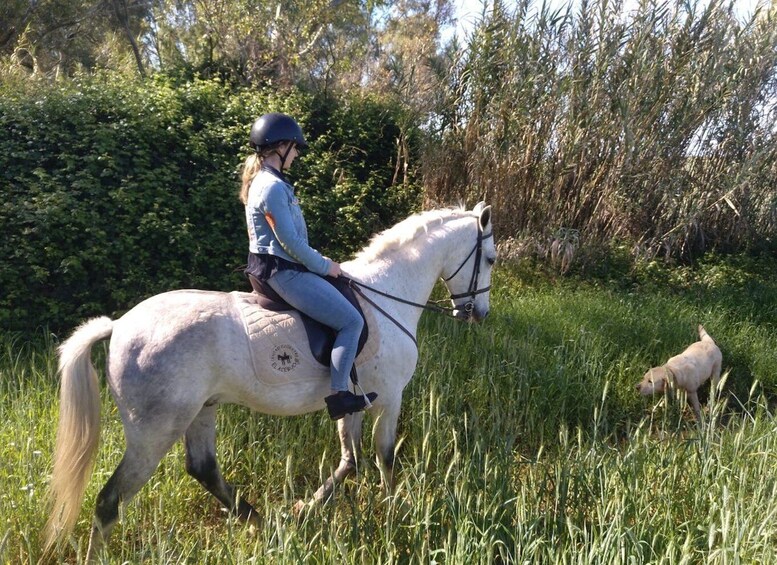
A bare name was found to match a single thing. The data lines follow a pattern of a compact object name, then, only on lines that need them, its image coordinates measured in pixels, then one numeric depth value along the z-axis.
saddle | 3.27
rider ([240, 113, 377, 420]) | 3.18
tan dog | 5.20
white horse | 2.91
